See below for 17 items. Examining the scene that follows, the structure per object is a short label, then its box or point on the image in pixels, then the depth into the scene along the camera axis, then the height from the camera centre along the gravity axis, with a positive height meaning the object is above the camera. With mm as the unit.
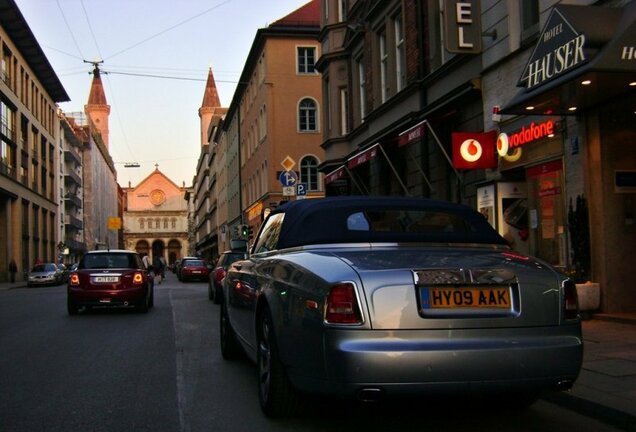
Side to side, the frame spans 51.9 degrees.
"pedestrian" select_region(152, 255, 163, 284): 37119 -892
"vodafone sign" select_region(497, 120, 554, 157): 11109 +1937
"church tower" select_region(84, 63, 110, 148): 128875 +29234
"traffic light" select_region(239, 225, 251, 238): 29719 +933
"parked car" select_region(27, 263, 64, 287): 37500 -1137
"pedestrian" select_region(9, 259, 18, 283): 43219 -815
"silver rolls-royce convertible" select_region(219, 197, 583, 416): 3830 -482
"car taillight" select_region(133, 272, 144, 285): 14380 -547
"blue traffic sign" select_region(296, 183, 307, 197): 18109 +1641
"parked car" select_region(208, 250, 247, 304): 16616 -608
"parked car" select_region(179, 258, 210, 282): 36125 -1012
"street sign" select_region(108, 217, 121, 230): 86825 +4263
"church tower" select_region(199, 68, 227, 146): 123681 +27552
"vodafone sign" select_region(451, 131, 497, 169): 13039 +1899
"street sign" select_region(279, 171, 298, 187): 17812 +1948
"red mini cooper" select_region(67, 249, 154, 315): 14008 -631
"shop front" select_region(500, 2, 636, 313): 8172 +1625
